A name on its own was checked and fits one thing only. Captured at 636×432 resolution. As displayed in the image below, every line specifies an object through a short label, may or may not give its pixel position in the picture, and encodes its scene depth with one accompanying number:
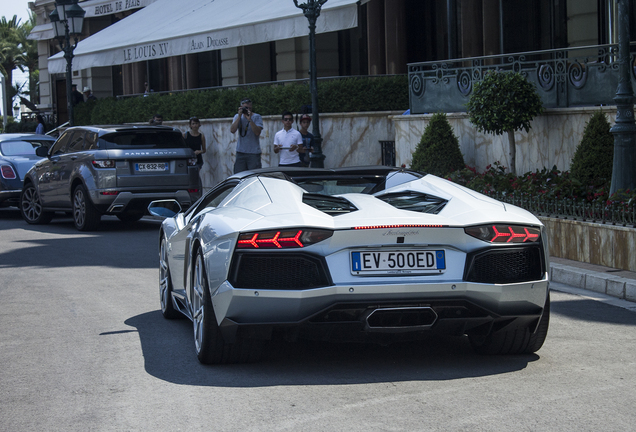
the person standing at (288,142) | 16.48
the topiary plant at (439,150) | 14.80
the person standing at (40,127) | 32.74
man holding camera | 17.77
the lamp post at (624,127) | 10.15
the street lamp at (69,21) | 23.58
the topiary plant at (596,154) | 11.22
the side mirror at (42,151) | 16.55
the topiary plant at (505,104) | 13.34
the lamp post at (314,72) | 16.14
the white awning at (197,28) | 17.16
